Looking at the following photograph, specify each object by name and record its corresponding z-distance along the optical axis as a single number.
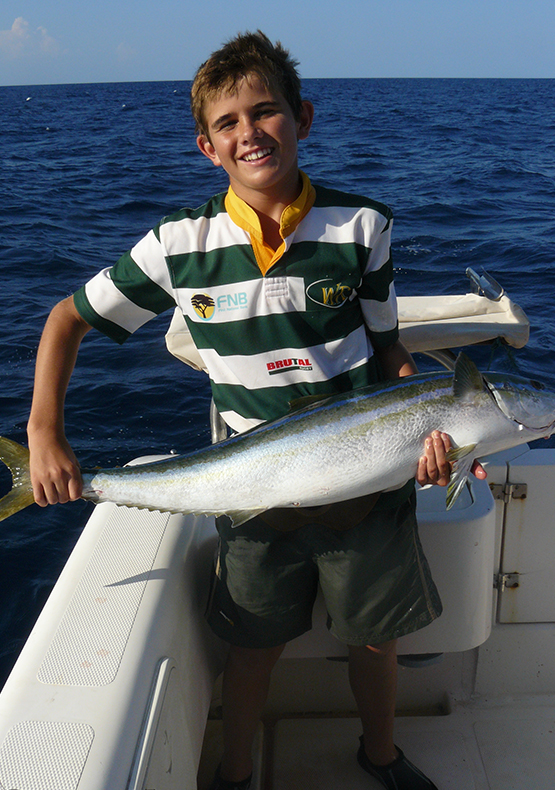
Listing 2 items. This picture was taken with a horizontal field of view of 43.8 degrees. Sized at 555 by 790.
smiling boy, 2.17
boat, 1.83
